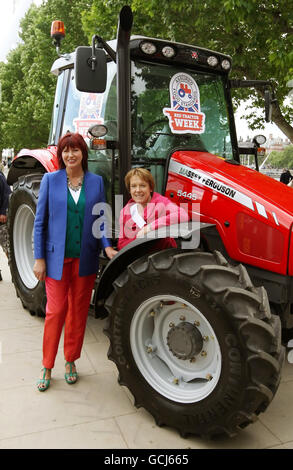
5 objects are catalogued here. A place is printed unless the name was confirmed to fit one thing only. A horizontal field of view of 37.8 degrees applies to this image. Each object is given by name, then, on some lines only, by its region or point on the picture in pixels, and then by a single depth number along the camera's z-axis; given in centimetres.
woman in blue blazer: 296
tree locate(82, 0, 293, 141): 653
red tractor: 229
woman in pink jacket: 278
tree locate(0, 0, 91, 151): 1845
